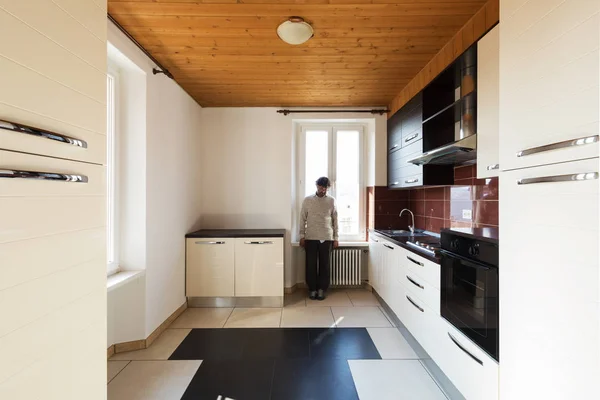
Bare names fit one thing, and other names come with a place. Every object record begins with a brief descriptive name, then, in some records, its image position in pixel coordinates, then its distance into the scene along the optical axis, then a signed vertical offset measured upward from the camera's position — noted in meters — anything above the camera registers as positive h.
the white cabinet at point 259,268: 3.25 -0.80
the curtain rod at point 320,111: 3.70 +1.17
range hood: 1.97 +0.36
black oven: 1.41 -0.49
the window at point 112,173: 2.24 +0.21
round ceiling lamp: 1.93 +1.20
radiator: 3.79 -0.92
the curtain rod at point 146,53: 1.97 +1.23
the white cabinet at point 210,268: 3.23 -0.80
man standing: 3.49 -0.43
